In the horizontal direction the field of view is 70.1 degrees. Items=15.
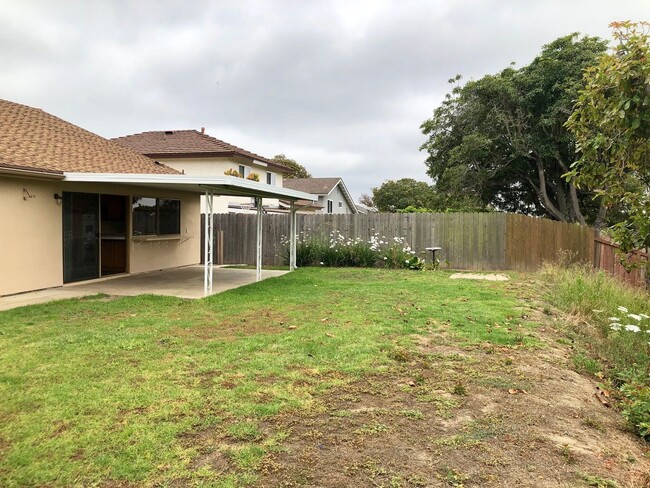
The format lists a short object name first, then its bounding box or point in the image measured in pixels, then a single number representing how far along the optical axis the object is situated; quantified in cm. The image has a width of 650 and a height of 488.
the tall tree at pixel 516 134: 2352
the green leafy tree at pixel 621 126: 400
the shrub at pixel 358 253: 1545
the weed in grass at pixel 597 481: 274
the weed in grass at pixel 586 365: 505
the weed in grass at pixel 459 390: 414
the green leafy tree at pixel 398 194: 5647
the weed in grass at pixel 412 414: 364
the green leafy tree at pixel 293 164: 5718
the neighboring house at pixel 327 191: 3872
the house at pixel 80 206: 905
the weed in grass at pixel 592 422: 359
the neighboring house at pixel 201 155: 2222
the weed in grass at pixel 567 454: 302
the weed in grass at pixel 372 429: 337
